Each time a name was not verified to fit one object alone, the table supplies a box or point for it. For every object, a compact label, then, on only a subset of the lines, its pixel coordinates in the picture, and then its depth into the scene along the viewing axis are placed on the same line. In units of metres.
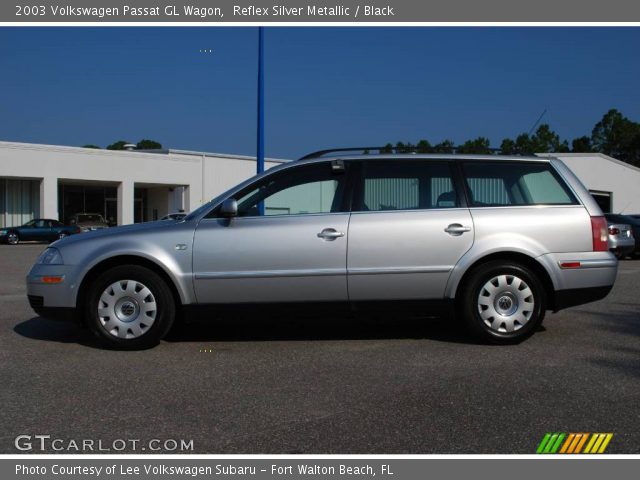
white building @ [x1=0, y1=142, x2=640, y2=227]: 36.12
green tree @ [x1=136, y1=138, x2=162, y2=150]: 100.69
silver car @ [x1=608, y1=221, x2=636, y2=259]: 16.72
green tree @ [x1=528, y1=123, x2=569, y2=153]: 80.06
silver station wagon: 5.90
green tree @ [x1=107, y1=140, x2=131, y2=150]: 89.44
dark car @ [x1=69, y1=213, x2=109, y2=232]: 35.37
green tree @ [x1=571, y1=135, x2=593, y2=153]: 96.88
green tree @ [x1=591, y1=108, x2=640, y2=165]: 91.25
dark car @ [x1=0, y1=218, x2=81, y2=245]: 32.94
